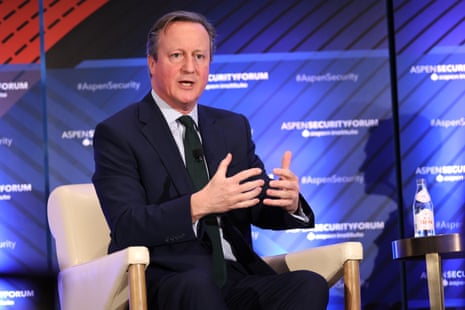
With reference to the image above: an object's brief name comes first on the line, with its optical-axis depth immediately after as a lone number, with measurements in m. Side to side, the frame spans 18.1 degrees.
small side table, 6.95
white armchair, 5.05
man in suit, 5.22
